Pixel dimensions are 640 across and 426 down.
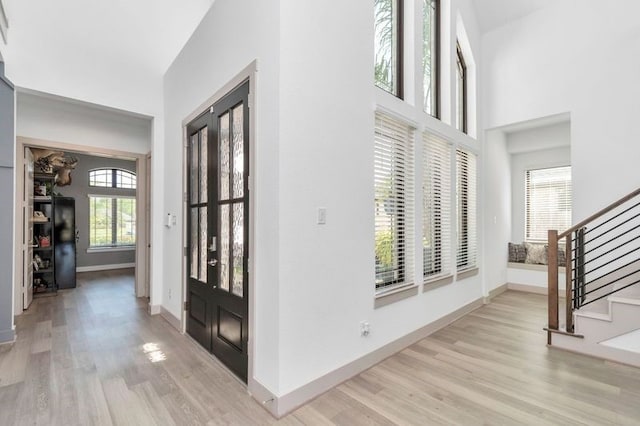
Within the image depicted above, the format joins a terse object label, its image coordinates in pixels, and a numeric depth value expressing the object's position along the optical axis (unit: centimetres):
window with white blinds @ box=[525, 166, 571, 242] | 568
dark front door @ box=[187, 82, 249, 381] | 246
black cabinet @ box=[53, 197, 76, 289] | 572
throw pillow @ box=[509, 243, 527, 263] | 572
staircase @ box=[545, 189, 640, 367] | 282
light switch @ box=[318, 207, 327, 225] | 226
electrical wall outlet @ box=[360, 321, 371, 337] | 258
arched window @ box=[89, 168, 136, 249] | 765
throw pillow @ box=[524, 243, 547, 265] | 553
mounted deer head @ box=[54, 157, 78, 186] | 658
